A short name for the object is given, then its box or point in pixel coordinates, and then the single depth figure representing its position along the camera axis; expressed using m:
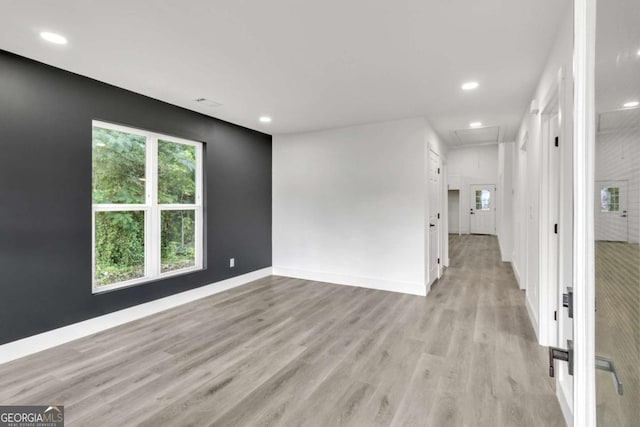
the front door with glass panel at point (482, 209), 11.34
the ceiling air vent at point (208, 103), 3.68
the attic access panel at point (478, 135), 5.23
